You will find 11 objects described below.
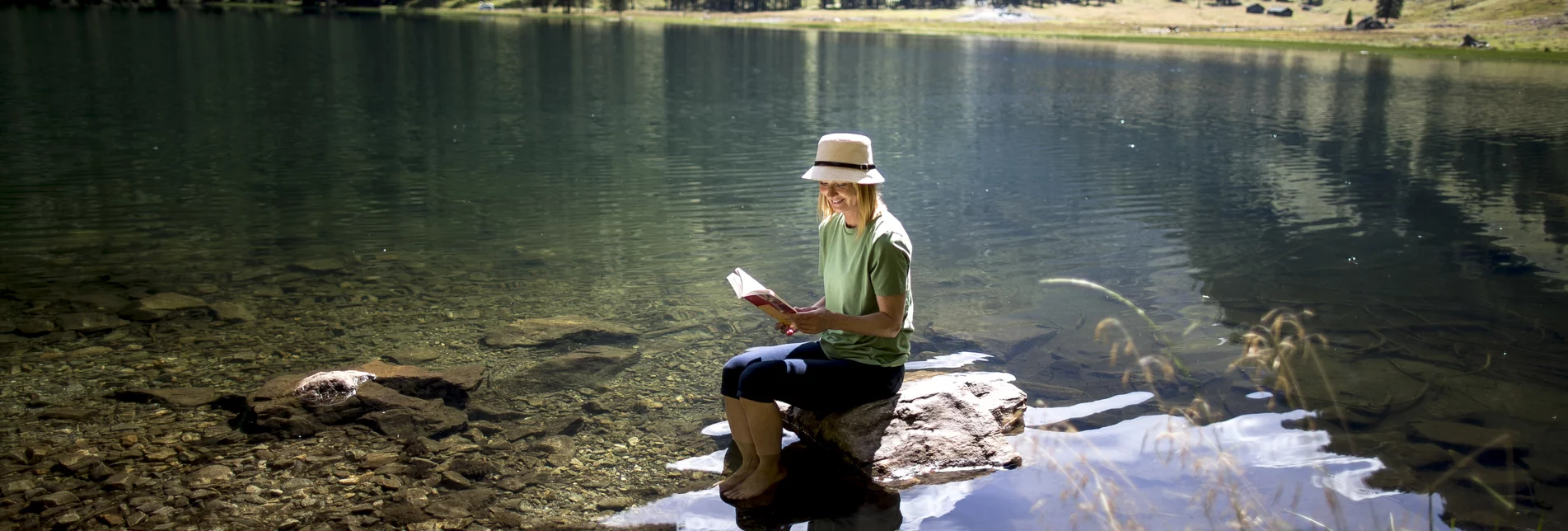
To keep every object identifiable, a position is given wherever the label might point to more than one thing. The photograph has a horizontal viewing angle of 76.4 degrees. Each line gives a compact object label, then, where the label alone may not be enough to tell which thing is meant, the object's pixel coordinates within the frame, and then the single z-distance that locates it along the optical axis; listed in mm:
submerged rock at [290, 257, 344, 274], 12945
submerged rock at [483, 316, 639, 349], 10188
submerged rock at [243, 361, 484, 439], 7672
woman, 6020
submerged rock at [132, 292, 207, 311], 11000
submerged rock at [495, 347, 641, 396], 8906
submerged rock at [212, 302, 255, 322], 10750
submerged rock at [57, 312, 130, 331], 10227
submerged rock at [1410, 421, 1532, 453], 7914
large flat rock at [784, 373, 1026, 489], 6965
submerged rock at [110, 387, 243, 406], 8219
